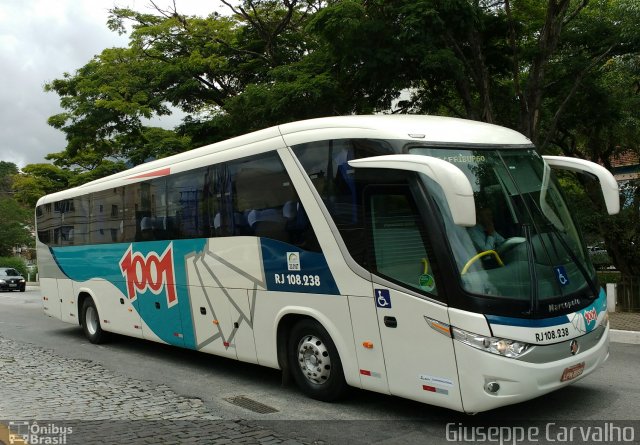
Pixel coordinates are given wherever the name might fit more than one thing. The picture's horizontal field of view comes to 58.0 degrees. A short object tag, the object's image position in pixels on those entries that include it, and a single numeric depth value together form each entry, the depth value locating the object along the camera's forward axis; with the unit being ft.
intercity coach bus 15.90
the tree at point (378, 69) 41.29
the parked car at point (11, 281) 109.17
